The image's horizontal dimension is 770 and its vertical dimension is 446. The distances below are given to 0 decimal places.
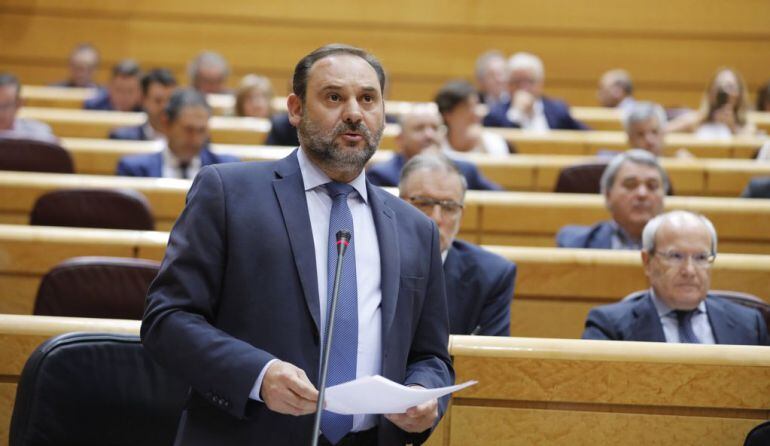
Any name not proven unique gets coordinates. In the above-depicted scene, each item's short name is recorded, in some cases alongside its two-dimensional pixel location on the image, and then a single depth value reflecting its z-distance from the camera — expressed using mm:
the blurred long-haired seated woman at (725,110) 11555
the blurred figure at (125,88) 12727
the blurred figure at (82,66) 14766
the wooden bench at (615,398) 3842
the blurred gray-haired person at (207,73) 13344
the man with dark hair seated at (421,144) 8266
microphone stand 2475
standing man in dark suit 2859
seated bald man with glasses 5148
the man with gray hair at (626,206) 6914
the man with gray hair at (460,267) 5324
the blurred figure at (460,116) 9781
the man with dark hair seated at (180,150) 8695
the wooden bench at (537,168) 9133
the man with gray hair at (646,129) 9648
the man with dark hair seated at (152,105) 10469
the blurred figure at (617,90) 14258
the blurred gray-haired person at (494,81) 13539
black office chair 3383
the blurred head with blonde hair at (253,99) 11914
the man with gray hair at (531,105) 12609
